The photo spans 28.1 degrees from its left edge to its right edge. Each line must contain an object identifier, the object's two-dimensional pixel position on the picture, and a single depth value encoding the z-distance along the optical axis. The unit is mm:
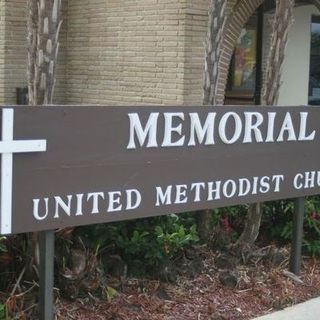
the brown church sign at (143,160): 3629
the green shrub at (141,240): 4762
